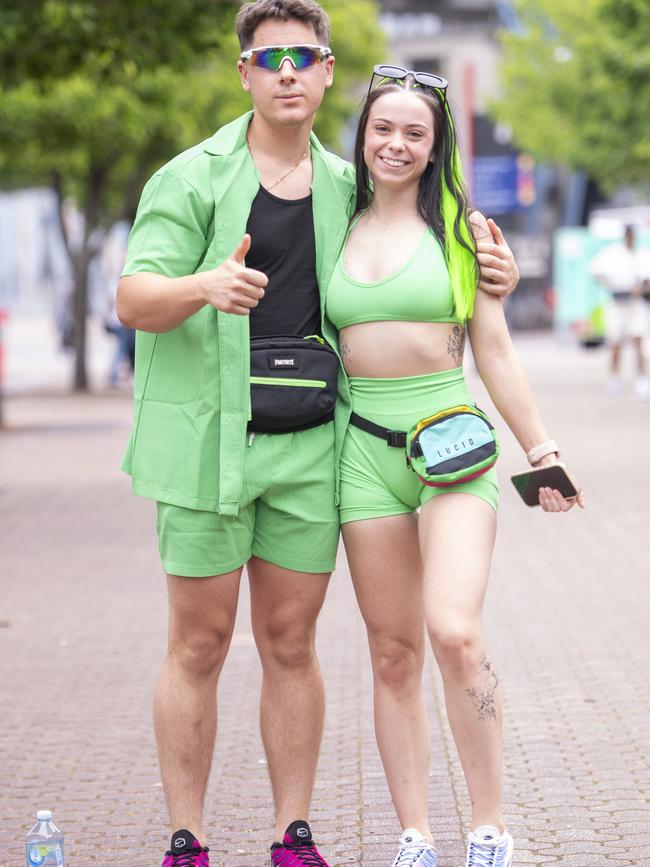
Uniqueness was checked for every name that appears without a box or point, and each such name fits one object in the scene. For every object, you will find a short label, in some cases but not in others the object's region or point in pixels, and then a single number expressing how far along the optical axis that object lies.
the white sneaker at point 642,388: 20.80
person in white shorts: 20.62
